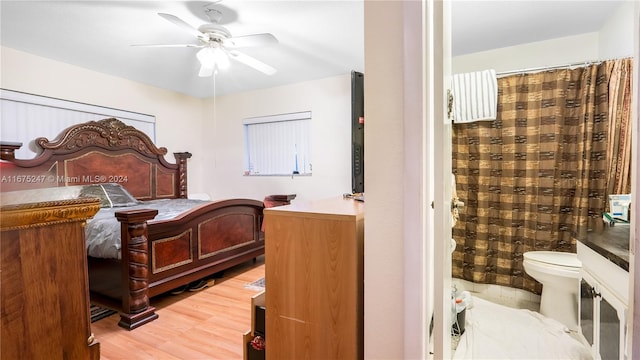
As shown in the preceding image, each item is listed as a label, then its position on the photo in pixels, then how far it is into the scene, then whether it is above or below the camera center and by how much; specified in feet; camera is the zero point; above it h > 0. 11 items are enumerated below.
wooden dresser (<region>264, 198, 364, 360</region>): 3.23 -1.32
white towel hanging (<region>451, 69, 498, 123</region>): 7.94 +2.05
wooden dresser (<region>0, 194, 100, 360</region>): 2.40 -0.96
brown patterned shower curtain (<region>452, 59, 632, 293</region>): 6.87 +0.07
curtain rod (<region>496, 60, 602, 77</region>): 7.06 +2.62
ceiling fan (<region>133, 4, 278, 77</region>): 7.17 +3.47
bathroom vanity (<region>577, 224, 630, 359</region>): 3.56 -1.70
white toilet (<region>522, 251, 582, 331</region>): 6.34 -2.55
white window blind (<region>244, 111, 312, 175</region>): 13.51 +1.39
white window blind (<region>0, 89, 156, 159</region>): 9.47 +2.17
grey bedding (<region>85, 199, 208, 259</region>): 6.96 -1.50
